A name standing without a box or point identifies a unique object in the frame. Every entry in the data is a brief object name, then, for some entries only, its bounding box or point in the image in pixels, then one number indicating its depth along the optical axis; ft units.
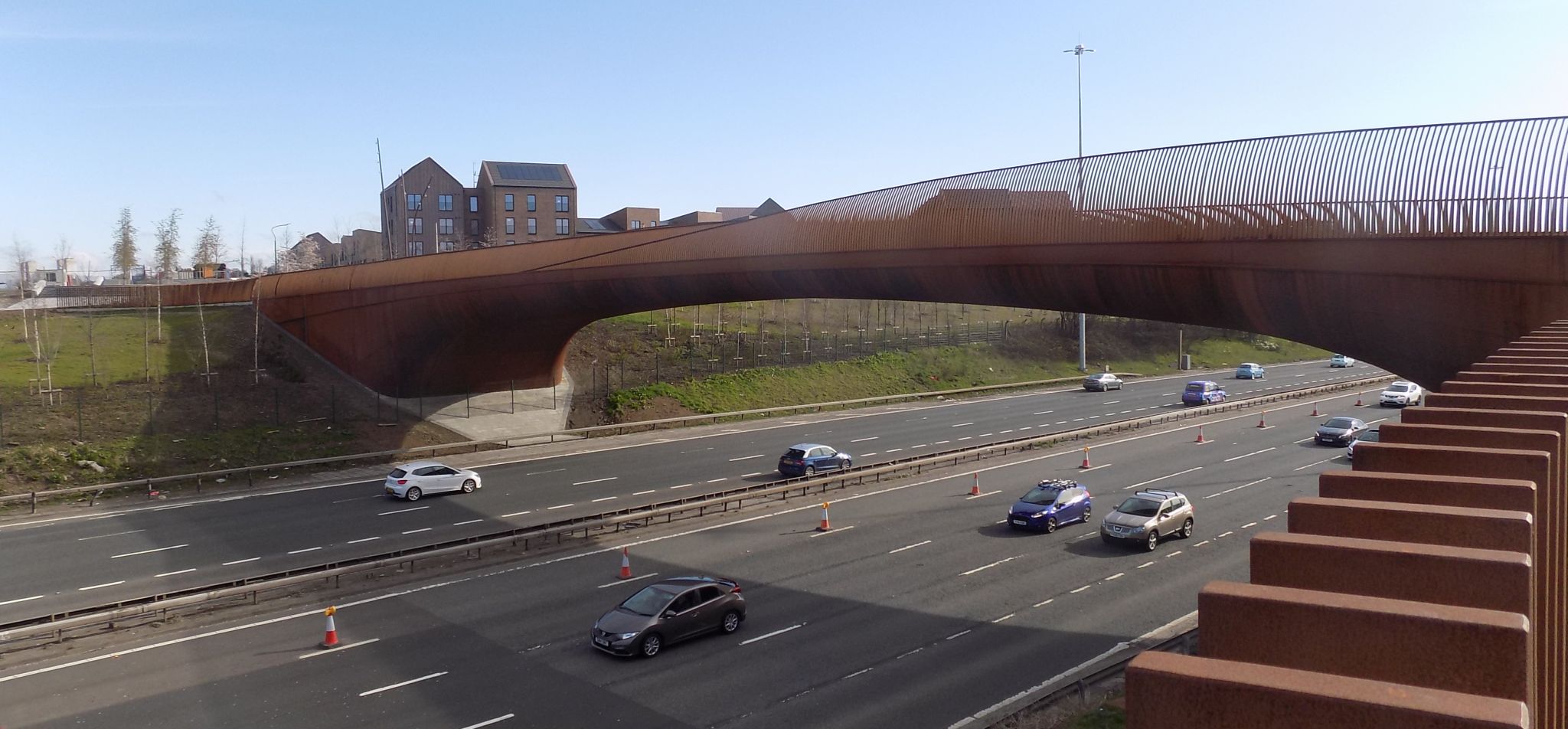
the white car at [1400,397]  175.11
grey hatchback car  61.16
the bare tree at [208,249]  278.05
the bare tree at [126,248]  248.52
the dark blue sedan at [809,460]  117.08
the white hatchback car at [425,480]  109.70
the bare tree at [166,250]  250.98
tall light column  232.73
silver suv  85.92
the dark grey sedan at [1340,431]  138.92
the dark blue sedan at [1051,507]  92.07
